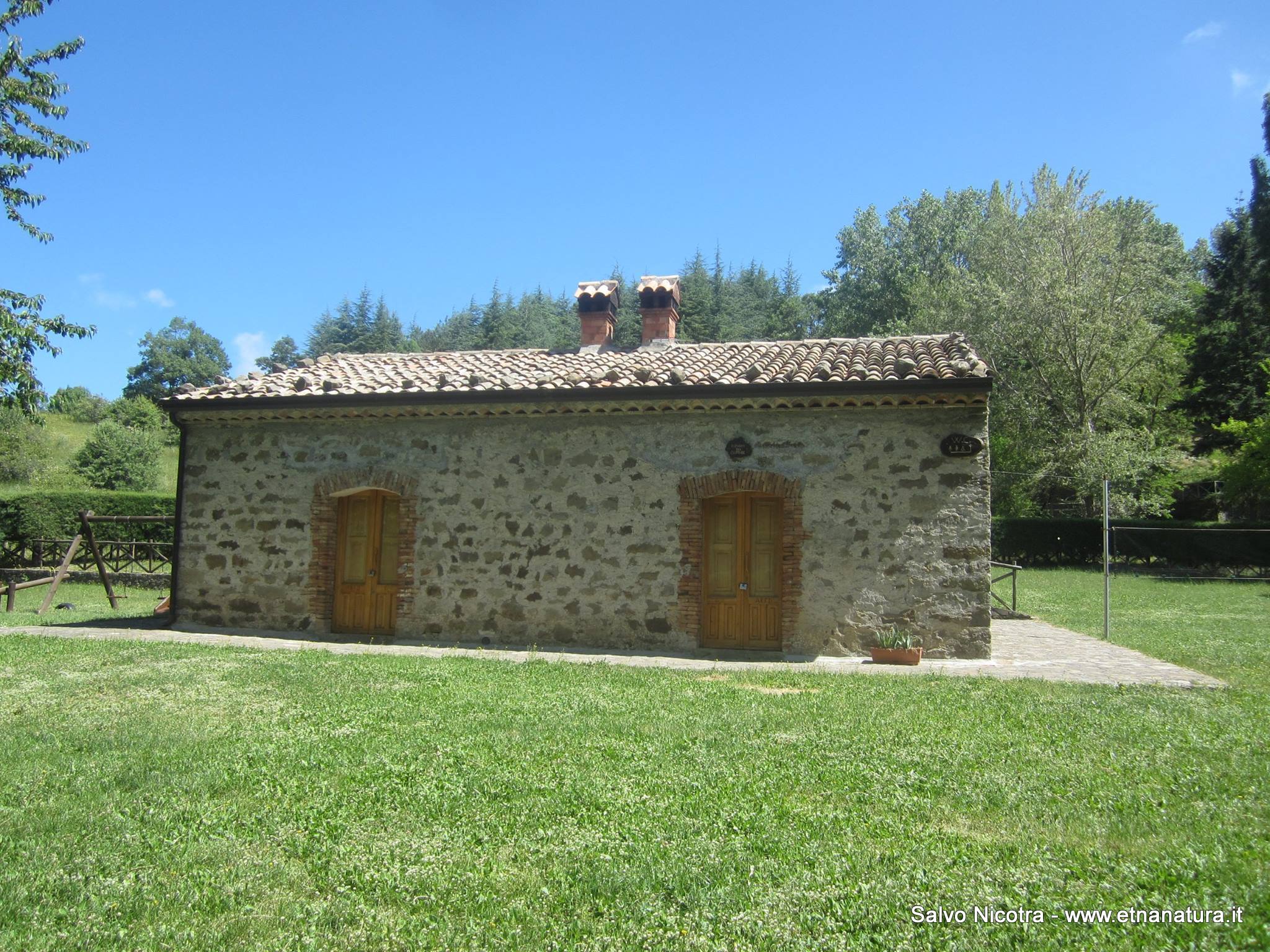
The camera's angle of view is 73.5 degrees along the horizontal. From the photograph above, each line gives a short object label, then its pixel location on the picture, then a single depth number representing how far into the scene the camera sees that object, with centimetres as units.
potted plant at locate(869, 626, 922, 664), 944
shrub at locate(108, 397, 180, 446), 4541
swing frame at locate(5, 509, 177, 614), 1429
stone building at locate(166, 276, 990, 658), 992
